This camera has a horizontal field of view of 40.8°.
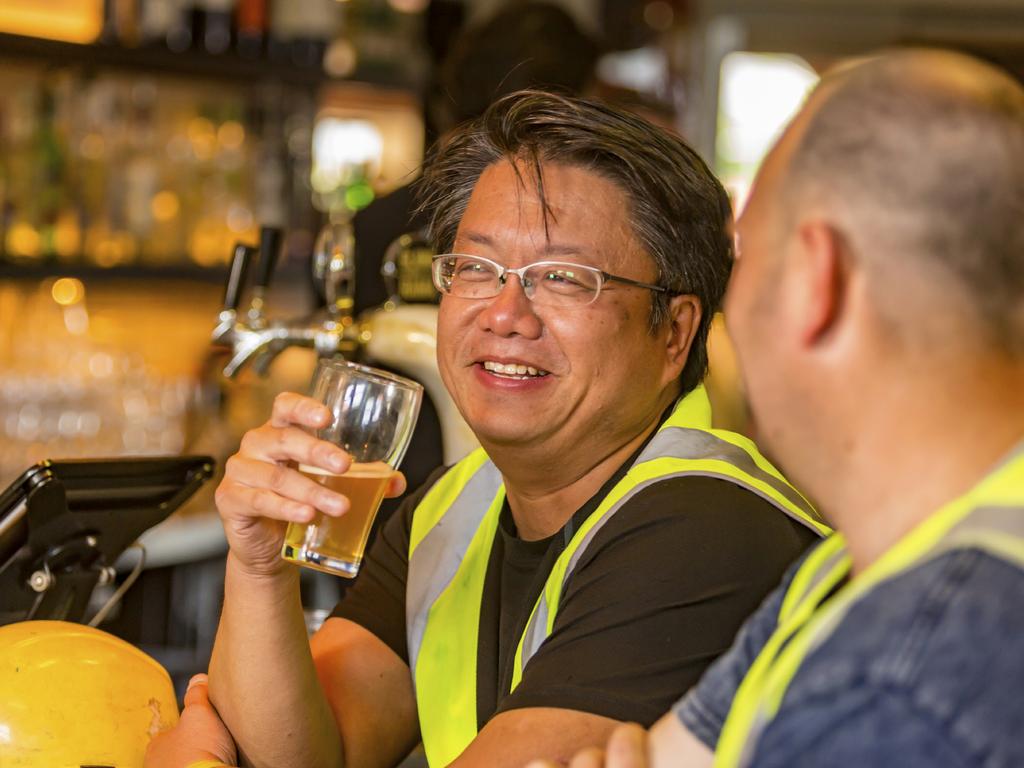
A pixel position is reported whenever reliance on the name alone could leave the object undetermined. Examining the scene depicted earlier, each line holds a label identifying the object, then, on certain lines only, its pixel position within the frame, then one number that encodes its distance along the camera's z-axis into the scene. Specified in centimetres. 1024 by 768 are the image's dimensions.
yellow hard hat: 133
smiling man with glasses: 137
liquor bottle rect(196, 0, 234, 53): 437
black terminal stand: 158
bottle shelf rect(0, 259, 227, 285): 391
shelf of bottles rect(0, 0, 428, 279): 411
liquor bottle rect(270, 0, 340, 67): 453
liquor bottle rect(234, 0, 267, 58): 445
